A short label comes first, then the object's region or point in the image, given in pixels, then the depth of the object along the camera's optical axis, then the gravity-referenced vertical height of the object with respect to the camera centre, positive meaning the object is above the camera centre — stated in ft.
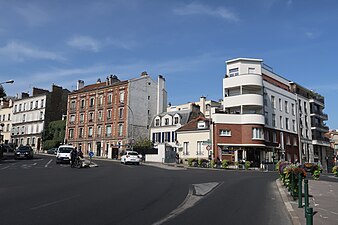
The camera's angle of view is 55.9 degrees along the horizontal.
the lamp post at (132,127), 185.72 +17.96
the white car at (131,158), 122.11 +0.00
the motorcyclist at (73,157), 87.71 -0.02
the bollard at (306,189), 27.24 -2.54
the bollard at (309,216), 17.43 -2.98
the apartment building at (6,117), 268.82 +32.90
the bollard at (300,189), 31.32 -2.82
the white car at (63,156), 104.99 +0.26
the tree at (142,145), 171.73 +7.11
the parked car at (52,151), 196.46 +3.44
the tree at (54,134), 221.29 +15.79
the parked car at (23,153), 125.63 +1.21
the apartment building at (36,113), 238.27 +33.11
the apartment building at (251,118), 144.77 +19.50
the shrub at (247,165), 124.67 -1.90
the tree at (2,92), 123.59 +24.54
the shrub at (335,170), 57.06 -1.49
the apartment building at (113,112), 187.01 +28.15
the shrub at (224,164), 123.65 -1.65
